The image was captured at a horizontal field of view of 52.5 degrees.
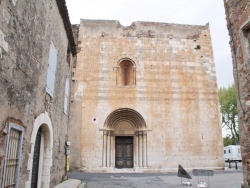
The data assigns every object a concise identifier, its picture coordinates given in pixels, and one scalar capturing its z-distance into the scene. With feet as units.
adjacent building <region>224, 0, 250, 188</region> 19.25
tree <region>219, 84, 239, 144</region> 99.49
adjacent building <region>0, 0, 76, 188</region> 13.80
